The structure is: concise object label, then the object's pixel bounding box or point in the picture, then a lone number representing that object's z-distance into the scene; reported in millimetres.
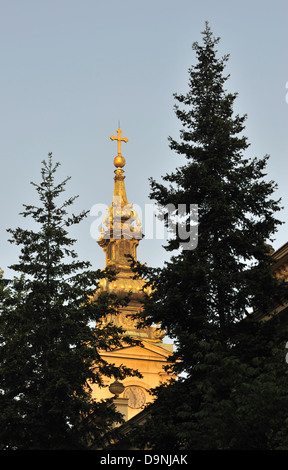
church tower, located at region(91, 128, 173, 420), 62500
